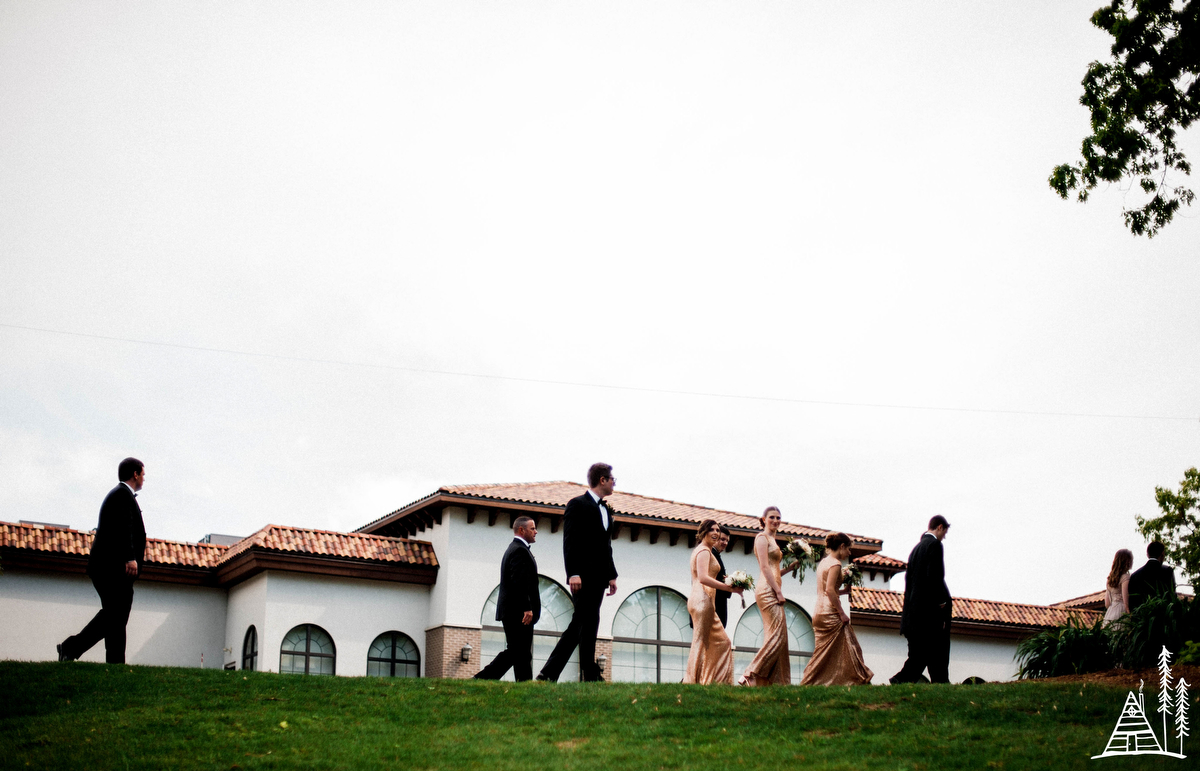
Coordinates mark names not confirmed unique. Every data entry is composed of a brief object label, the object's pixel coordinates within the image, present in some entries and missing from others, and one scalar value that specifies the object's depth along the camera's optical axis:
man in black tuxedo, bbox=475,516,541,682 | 13.15
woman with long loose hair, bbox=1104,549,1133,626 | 15.48
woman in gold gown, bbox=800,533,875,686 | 14.51
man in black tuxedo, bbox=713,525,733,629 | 14.64
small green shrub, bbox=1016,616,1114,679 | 14.34
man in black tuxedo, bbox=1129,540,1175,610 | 15.12
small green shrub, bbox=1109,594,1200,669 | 12.94
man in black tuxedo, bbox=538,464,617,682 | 13.06
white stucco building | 26.64
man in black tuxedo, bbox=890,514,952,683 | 14.42
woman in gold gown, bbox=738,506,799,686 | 14.48
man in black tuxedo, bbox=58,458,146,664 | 12.74
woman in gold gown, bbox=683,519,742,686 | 14.20
